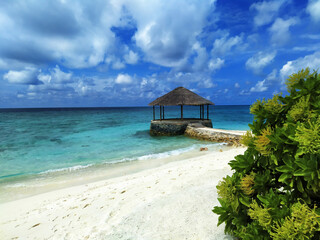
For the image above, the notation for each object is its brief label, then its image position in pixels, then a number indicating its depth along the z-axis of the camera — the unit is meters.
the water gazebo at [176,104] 21.05
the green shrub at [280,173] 1.26
